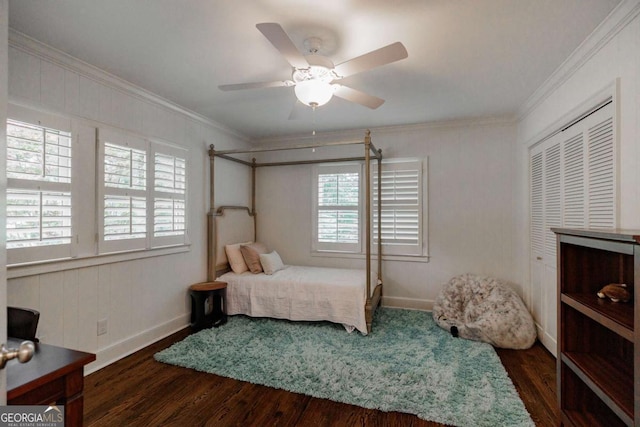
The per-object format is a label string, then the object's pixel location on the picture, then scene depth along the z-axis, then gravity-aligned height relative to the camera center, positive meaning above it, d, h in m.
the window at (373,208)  4.26 +0.08
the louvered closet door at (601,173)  2.08 +0.29
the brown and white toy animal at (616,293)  1.48 -0.36
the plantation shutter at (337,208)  4.52 +0.08
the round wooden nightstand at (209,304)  3.53 -1.06
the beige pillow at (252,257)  4.16 -0.59
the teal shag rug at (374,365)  2.16 -1.28
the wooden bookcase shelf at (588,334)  1.46 -0.63
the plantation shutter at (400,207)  4.25 +0.09
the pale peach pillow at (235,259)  4.13 -0.61
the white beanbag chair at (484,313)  3.10 -1.05
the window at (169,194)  3.22 +0.19
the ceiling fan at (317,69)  1.80 +0.93
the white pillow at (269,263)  4.05 -0.65
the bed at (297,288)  3.46 -0.87
